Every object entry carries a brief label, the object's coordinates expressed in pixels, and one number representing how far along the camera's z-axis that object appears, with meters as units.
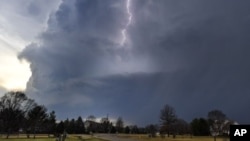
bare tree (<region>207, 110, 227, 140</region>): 58.28
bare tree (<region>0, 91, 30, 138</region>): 51.31
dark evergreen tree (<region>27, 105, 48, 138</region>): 62.62
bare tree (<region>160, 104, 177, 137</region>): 75.38
